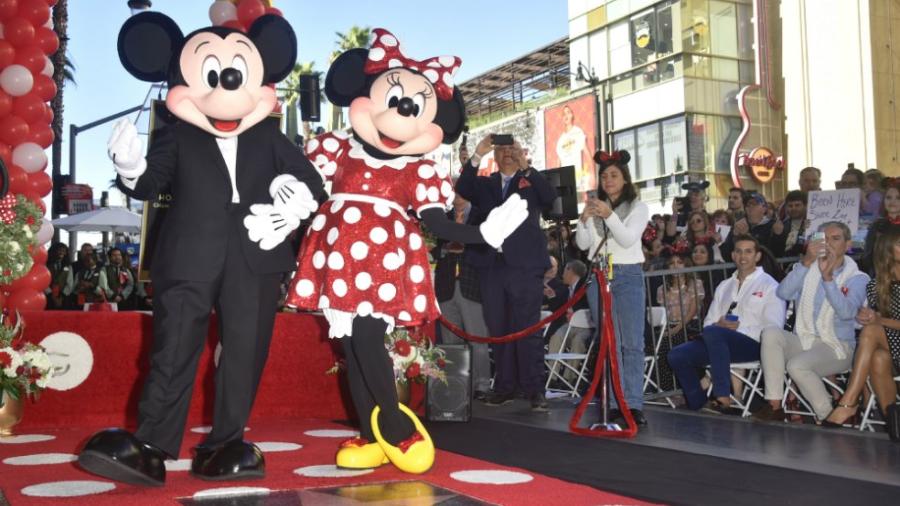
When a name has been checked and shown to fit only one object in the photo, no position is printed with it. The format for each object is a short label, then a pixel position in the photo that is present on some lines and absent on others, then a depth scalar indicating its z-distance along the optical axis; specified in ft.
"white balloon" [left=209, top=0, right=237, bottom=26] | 21.62
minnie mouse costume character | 10.75
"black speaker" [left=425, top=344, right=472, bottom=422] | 17.08
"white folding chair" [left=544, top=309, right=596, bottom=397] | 22.93
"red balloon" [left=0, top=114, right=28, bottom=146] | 20.91
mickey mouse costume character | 9.78
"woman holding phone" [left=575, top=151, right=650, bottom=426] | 16.35
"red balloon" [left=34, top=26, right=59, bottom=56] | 21.62
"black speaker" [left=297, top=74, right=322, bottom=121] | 40.37
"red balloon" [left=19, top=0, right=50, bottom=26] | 21.27
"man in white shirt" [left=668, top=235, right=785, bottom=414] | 18.76
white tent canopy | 47.65
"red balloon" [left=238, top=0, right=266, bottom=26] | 21.57
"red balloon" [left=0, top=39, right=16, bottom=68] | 20.86
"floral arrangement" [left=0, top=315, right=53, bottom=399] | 14.35
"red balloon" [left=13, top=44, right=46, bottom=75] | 21.26
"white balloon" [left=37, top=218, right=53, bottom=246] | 20.81
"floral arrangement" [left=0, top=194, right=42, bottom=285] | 14.93
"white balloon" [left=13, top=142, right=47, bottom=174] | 21.15
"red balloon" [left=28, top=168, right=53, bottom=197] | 21.42
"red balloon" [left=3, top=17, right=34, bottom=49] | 21.24
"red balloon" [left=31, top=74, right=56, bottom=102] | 21.56
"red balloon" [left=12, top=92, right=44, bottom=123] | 21.13
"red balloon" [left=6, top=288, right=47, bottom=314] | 20.70
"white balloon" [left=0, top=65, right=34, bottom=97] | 20.81
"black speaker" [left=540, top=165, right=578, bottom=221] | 19.22
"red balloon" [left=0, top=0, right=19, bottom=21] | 20.97
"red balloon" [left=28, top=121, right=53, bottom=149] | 21.36
